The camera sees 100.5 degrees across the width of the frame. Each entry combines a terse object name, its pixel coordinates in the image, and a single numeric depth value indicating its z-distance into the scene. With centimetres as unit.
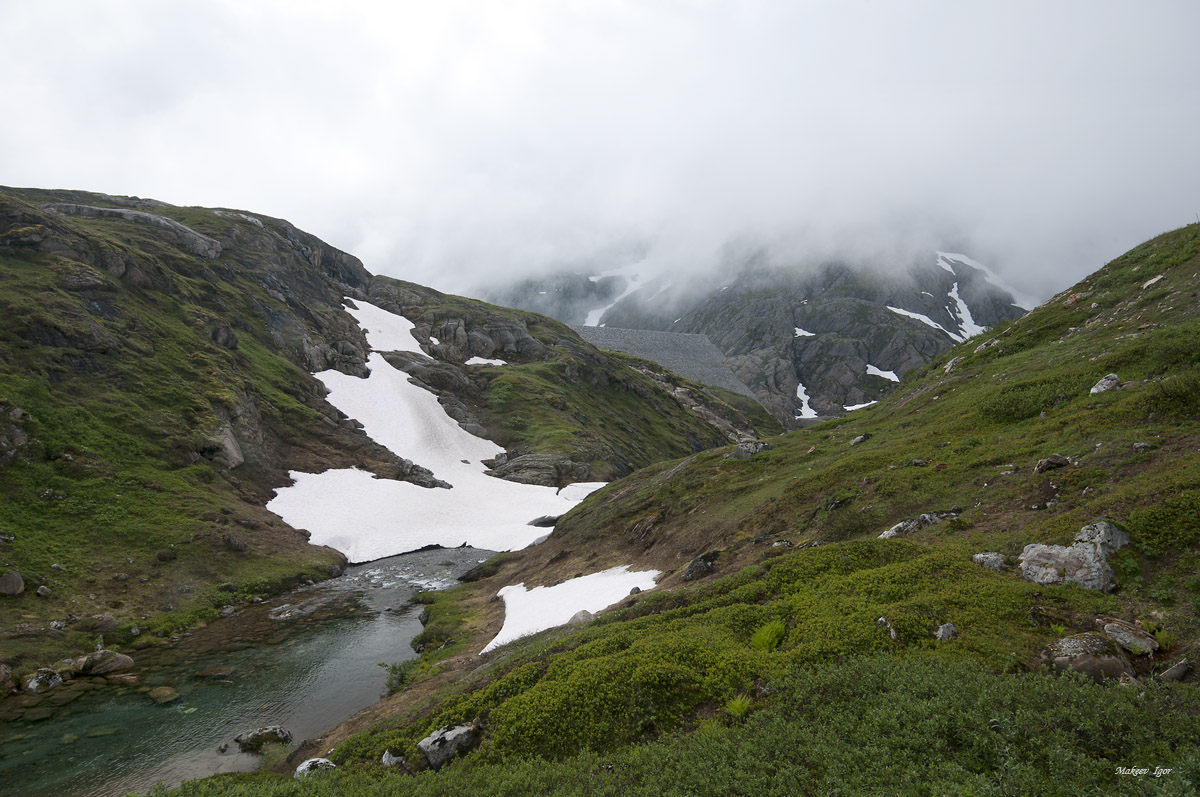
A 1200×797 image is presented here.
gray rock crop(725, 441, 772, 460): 4200
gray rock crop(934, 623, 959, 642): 1078
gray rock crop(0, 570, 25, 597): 2934
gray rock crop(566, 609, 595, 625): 2319
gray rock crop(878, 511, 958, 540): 1794
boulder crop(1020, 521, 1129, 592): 1148
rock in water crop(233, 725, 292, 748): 2034
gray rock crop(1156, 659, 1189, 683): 843
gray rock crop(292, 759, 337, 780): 1401
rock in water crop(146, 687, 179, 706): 2439
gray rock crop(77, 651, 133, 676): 2652
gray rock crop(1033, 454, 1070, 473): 1669
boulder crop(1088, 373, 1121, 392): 2031
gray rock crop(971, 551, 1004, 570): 1334
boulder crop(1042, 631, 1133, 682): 894
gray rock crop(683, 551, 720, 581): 2342
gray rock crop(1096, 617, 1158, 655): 940
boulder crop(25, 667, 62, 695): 2431
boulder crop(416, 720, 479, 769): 1262
